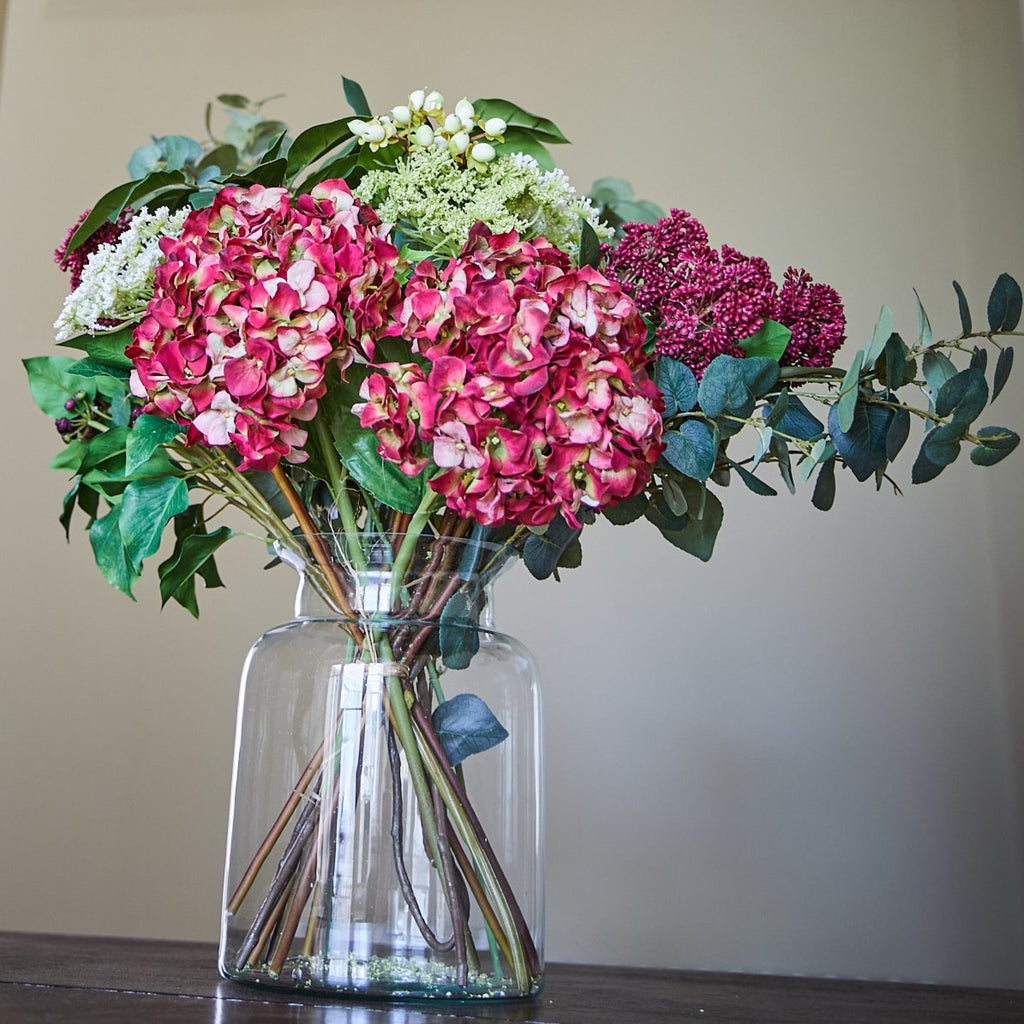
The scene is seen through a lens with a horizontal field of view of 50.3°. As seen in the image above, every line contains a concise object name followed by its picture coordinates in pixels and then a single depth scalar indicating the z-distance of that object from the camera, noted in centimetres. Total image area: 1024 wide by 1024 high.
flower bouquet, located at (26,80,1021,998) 60
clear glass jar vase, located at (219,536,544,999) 64
